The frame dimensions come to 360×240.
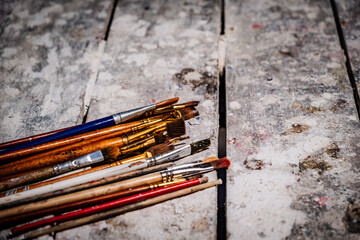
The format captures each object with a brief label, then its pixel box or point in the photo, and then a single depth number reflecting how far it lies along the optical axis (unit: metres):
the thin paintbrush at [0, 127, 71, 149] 0.66
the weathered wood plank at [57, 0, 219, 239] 0.64
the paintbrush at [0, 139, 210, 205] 0.63
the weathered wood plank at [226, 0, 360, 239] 0.64
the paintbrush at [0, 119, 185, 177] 0.65
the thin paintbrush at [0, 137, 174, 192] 0.64
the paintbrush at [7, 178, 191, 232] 0.63
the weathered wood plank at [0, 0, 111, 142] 0.71
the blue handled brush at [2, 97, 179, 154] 0.66
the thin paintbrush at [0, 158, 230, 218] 0.63
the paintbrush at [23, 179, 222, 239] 0.63
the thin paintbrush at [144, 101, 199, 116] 0.69
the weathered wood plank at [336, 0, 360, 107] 0.74
